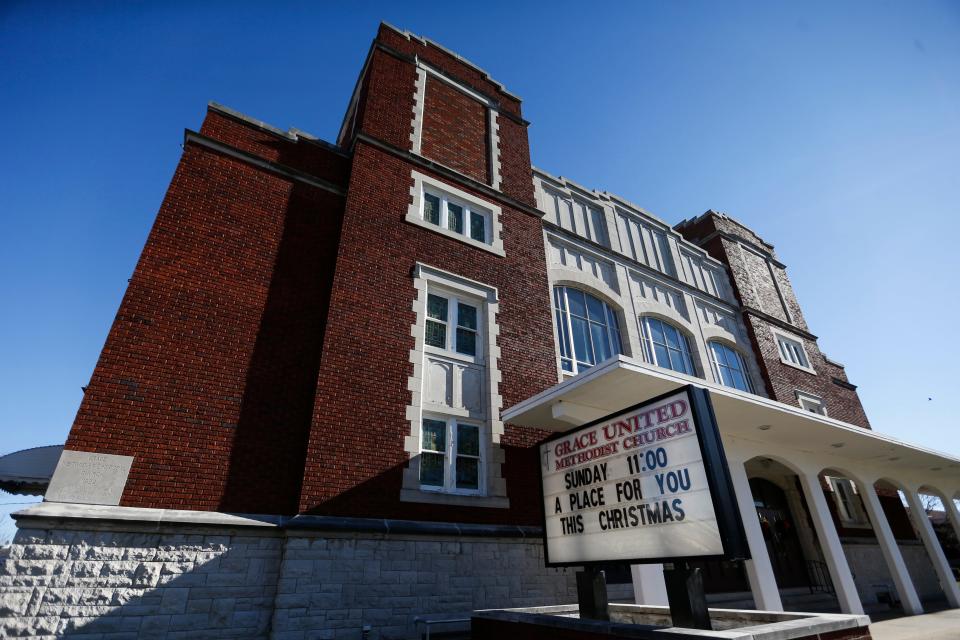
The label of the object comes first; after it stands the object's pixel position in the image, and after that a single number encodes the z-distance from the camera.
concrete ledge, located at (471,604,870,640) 4.95
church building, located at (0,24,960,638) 7.31
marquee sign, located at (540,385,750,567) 5.55
